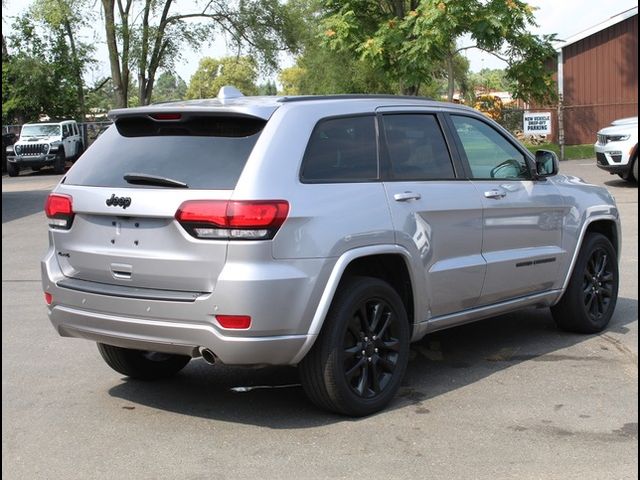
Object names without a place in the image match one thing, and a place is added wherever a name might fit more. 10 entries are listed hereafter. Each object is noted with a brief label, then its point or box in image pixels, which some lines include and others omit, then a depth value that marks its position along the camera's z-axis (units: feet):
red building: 115.14
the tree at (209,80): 386.34
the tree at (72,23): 144.66
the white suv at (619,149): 65.21
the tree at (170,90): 506.64
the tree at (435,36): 97.30
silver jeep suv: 16.01
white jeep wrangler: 114.93
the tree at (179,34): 150.51
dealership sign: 93.61
